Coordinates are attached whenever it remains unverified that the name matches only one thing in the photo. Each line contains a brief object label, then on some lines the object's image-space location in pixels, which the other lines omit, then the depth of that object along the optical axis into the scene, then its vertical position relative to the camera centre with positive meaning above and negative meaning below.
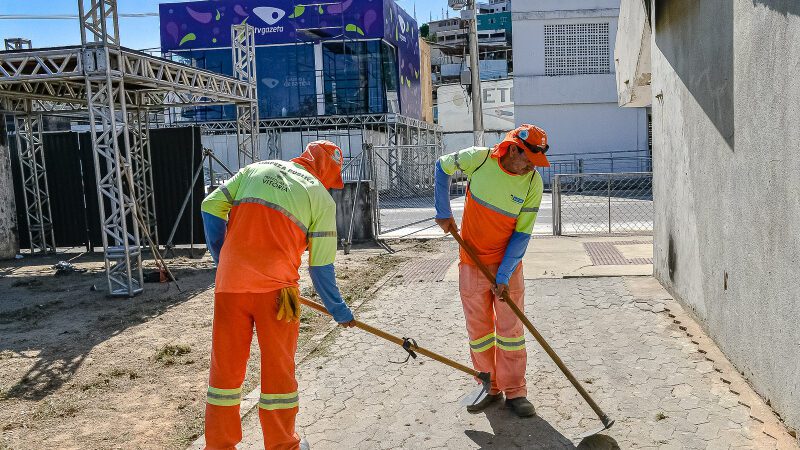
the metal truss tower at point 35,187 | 13.23 -0.57
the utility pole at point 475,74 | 19.00 +1.77
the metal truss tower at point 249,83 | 13.91 +1.29
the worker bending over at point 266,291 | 3.56 -0.76
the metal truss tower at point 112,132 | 8.94 +0.31
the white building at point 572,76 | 28.75 +2.40
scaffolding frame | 9.04 +1.00
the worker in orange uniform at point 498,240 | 4.46 -0.71
